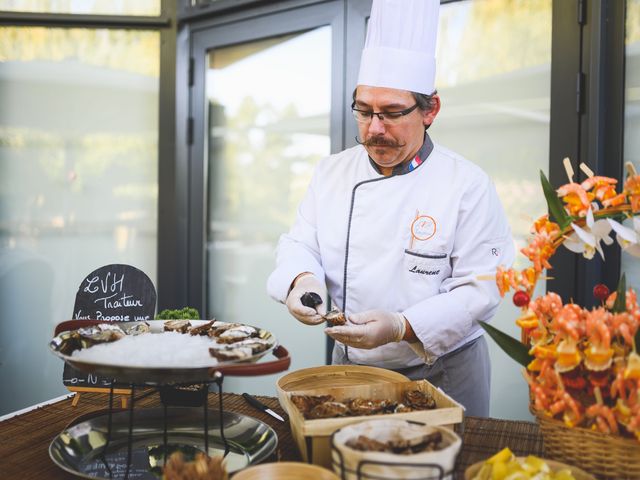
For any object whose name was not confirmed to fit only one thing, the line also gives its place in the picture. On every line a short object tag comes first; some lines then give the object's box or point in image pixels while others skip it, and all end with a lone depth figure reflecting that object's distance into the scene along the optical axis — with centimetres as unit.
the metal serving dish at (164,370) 115
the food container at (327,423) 122
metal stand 124
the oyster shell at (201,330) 149
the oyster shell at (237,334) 137
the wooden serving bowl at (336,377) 162
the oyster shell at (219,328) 147
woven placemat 132
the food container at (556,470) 110
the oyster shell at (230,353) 121
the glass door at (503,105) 269
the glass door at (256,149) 342
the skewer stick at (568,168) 118
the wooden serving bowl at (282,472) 108
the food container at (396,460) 98
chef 199
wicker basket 113
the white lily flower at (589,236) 117
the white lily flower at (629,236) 115
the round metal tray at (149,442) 130
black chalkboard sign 195
